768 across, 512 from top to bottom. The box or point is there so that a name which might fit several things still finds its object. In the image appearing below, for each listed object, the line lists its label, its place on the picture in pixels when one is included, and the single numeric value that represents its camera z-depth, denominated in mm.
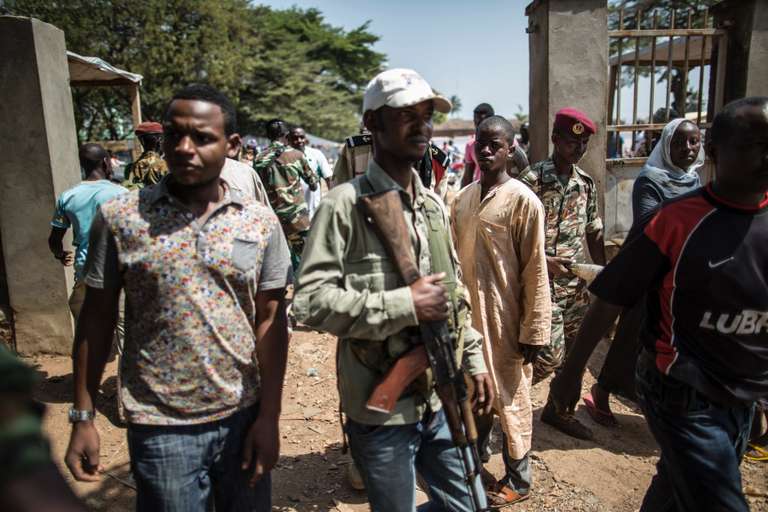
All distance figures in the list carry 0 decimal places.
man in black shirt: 1847
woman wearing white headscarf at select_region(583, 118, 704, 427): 3393
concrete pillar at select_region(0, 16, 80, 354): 4816
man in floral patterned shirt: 1713
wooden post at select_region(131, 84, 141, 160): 8945
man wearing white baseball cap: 1739
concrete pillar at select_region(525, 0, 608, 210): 5266
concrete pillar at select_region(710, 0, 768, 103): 5496
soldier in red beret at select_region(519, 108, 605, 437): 3811
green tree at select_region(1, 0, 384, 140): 20750
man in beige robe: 3037
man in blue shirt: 4012
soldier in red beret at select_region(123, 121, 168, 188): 4547
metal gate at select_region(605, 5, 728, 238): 5355
